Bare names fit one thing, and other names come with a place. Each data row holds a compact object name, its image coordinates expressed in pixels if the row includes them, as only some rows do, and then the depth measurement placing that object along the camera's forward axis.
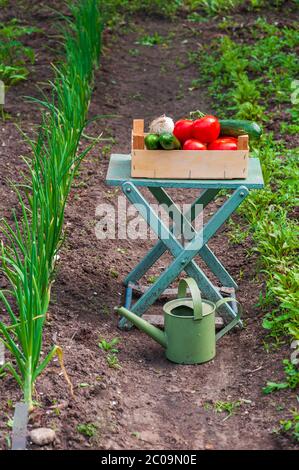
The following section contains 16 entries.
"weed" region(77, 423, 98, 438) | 5.23
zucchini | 6.91
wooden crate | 6.46
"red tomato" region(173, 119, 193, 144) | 6.67
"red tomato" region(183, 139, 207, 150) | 6.55
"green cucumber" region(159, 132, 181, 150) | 6.49
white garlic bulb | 6.64
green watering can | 6.29
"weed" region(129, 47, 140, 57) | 14.01
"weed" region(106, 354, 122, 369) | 6.25
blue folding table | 6.47
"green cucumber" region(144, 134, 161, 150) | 6.54
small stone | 5.02
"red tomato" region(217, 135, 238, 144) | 6.69
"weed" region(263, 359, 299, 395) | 5.78
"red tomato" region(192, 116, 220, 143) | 6.61
